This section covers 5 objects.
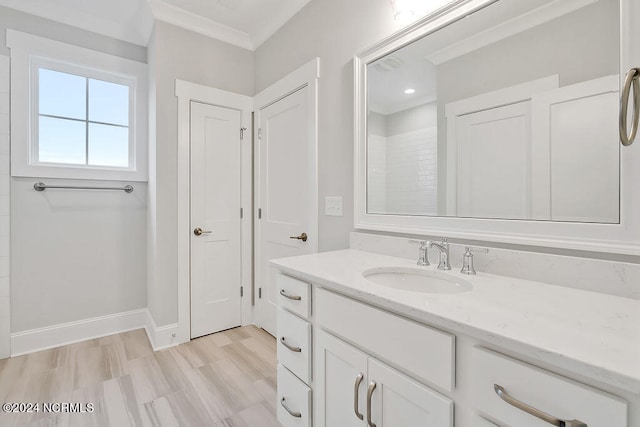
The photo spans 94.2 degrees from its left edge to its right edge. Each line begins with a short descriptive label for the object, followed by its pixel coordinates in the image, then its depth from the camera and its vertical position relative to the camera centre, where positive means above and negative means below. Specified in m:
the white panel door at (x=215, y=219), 2.39 -0.06
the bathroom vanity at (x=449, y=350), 0.54 -0.32
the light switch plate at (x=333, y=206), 1.82 +0.04
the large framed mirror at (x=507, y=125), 0.90 +0.34
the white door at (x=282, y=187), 2.07 +0.19
